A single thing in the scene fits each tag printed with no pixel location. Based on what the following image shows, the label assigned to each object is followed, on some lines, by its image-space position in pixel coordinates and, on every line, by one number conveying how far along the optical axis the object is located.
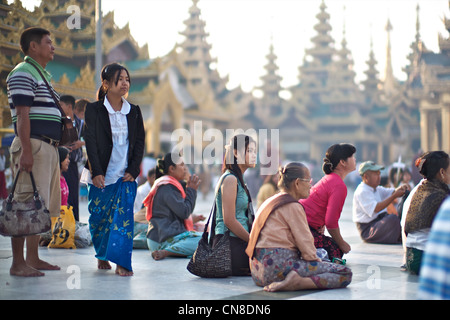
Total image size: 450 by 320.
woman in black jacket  4.85
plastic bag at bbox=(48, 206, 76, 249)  6.68
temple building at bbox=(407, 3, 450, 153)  29.81
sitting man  7.38
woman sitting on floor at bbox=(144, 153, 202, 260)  6.04
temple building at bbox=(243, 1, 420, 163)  45.19
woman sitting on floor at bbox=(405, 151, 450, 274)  4.71
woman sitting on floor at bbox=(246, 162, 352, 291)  4.25
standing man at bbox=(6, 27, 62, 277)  4.63
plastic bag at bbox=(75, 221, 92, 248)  6.76
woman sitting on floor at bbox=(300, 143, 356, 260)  5.23
